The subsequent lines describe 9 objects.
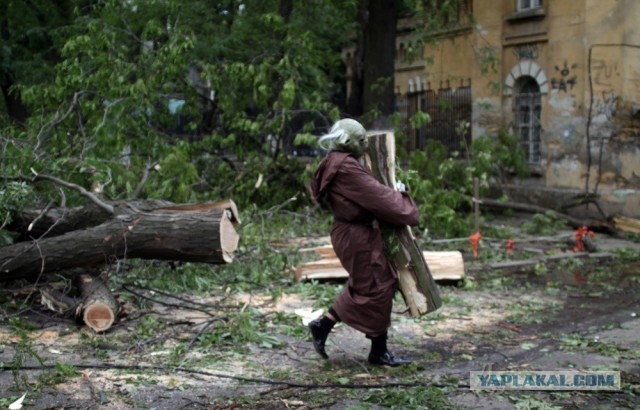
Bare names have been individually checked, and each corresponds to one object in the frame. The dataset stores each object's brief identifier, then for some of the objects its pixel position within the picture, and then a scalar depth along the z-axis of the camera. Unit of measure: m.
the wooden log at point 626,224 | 13.30
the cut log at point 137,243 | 6.81
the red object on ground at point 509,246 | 11.51
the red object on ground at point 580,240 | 11.73
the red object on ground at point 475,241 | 10.99
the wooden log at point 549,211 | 13.79
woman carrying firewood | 5.80
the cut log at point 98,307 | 6.80
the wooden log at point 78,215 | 7.20
